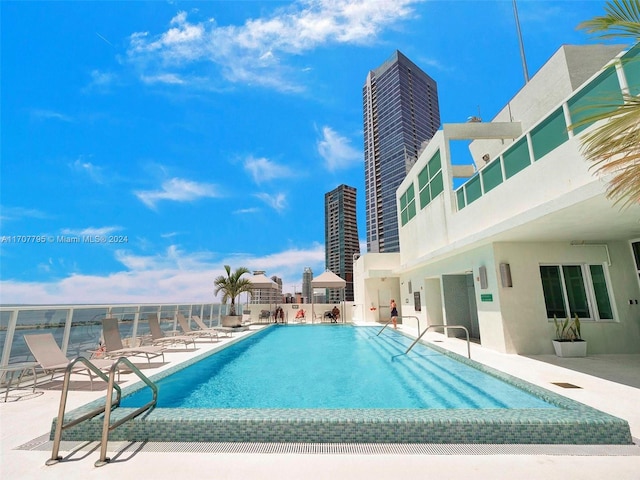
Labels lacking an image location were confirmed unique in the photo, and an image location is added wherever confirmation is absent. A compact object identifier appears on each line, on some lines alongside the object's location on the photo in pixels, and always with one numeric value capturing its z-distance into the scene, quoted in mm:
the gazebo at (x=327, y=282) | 18859
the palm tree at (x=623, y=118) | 2975
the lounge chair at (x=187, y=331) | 10345
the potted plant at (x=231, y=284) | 18250
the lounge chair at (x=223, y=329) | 11938
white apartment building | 5371
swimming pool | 3145
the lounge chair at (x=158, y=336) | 8703
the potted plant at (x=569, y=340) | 6781
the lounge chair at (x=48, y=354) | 4934
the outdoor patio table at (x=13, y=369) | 4516
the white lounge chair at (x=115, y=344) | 6496
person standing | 15133
